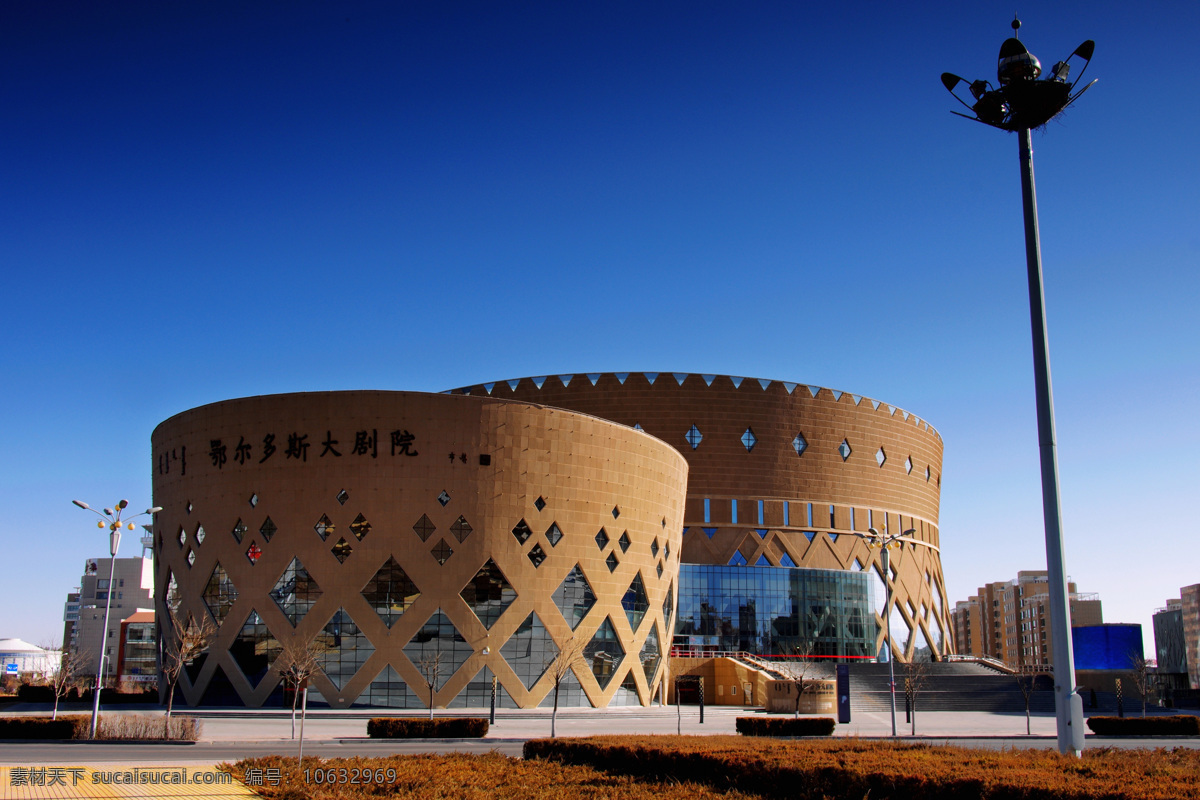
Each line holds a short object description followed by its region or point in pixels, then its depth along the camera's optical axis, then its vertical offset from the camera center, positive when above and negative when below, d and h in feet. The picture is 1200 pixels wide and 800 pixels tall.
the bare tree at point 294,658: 128.77 -7.61
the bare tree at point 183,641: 133.28 -5.92
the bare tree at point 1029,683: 166.44 -12.88
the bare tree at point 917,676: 158.86 -11.31
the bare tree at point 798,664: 190.07 -12.25
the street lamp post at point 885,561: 234.17 +11.71
